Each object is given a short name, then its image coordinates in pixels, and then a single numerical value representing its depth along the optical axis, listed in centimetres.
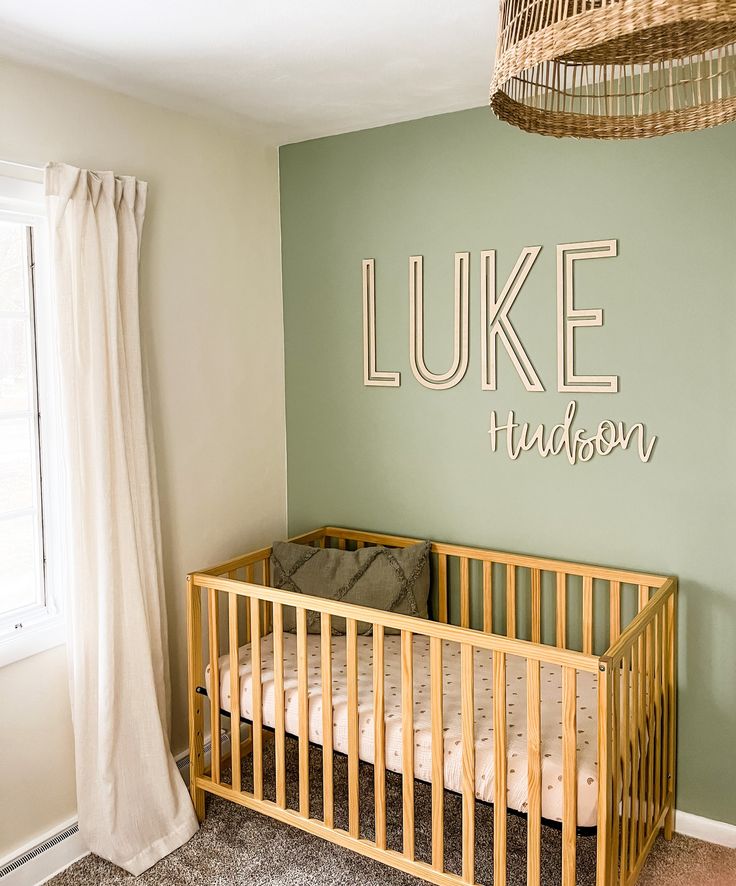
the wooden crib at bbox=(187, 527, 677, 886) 196
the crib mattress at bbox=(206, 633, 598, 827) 202
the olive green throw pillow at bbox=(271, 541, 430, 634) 280
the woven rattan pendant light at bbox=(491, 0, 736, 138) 102
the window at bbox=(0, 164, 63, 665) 237
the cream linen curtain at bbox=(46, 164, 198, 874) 238
